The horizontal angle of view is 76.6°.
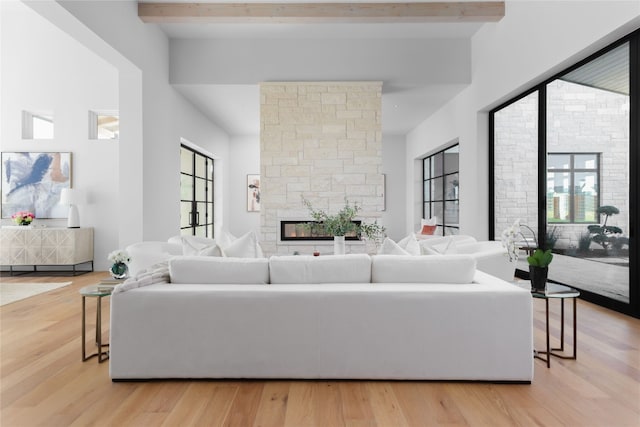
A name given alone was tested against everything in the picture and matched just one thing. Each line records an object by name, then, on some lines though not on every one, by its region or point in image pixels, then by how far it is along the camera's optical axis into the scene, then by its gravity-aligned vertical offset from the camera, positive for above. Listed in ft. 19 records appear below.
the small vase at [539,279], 7.99 -1.30
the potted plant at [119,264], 8.84 -1.16
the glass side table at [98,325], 7.95 -2.37
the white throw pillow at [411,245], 9.21 -0.76
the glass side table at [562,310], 7.75 -1.95
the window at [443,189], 23.98 +1.58
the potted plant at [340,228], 12.80 -0.52
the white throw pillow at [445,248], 9.50 -0.84
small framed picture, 32.04 +1.42
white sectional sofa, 7.17 -2.17
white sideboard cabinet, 18.90 -1.69
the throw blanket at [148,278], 7.32 -1.28
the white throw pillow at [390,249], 8.59 -0.78
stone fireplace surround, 19.36 +3.00
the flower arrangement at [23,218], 19.43 -0.34
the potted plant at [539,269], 8.00 -1.11
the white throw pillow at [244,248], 8.89 -0.80
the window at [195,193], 23.85 +1.21
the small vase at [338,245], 12.79 -1.03
